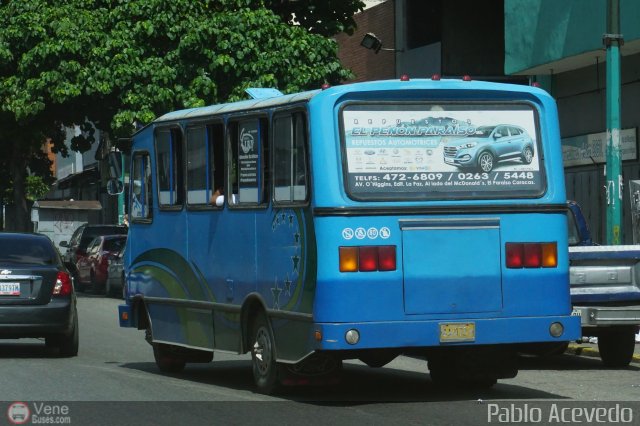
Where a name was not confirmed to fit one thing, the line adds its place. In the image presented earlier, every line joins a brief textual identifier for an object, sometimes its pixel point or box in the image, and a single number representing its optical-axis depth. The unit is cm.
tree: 3259
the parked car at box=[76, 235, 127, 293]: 3728
